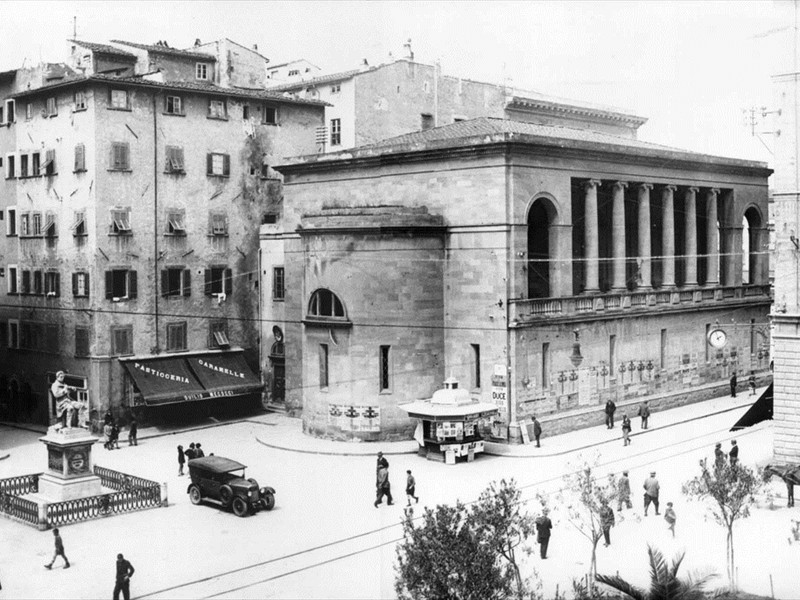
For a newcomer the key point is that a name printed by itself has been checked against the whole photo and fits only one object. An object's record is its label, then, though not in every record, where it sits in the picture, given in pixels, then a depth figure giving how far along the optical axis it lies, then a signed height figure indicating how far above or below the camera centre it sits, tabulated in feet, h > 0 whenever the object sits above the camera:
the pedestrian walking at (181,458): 120.47 -20.59
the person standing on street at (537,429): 130.82 -19.19
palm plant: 61.36 -18.56
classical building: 135.85 -0.40
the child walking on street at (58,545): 83.15 -21.09
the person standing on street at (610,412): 144.46 -19.05
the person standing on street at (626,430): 131.44 -19.77
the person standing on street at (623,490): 81.20 -17.20
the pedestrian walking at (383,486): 103.24 -20.72
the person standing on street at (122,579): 73.82 -21.30
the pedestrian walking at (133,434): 139.95 -20.59
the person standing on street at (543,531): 82.89 -20.41
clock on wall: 144.05 -8.81
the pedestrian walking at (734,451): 108.49 -18.73
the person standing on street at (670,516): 88.89 -20.74
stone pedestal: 103.71 -18.63
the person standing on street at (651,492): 97.60 -20.47
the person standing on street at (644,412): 144.05 -19.02
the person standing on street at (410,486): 102.58 -20.61
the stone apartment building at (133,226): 150.61 +8.56
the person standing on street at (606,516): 75.77 -17.60
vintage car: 100.53 -20.50
